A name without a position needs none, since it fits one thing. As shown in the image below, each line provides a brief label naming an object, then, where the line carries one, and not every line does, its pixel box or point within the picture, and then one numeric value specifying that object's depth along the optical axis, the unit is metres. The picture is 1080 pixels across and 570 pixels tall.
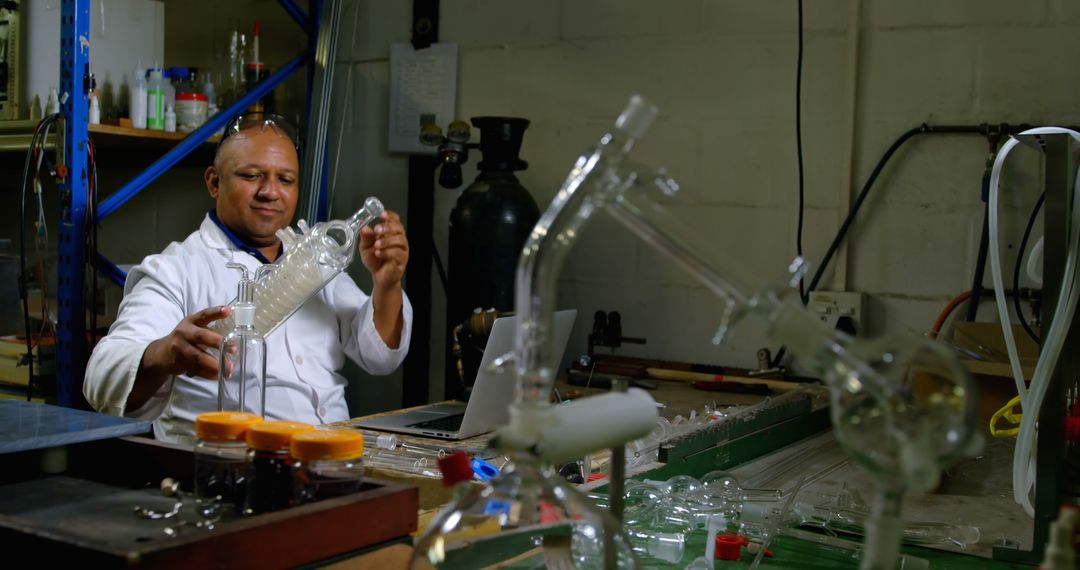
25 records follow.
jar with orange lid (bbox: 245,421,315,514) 1.08
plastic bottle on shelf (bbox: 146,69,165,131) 2.96
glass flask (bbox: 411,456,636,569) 0.84
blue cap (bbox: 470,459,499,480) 1.57
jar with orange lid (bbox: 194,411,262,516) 1.13
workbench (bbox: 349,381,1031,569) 1.49
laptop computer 1.82
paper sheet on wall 3.47
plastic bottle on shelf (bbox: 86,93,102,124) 2.77
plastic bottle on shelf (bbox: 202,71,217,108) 3.24
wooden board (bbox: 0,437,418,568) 0.91
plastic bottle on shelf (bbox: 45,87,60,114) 2.77
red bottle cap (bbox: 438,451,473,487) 1.08
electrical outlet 2.89
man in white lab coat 2.20
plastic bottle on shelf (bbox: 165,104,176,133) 3.01
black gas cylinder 3.01
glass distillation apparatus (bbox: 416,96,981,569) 0.73
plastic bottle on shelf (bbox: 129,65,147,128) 2.92
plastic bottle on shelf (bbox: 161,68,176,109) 3.03
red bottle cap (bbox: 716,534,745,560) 1.41
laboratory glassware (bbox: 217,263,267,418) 1.53
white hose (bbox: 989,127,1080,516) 1.35
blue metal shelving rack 2.52
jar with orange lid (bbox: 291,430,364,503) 1.06
